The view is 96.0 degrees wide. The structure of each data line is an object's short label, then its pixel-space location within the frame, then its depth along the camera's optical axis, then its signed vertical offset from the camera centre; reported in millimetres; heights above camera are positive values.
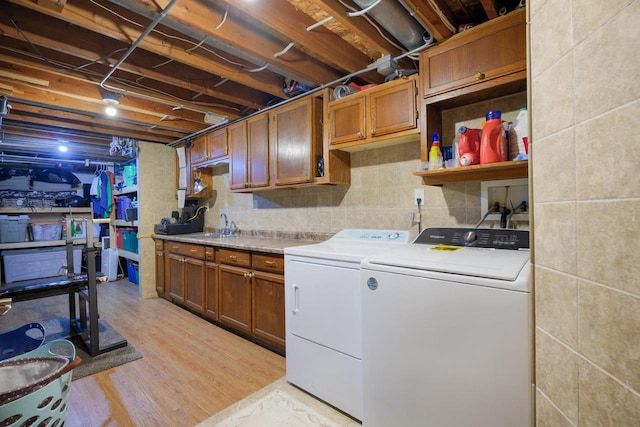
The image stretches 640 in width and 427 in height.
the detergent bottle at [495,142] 1584 +370
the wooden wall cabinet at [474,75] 1492 +763
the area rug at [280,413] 1651 -1209
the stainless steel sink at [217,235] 3506 -290
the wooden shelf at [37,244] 5109 -536
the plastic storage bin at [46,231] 5440 -297
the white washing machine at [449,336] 1047 -523
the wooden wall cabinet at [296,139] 2498 +660
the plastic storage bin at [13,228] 5125 -223
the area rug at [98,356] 2244 -1203
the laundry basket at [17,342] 1784 -798
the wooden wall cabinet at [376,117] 1933 +689
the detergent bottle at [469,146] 1655 +370
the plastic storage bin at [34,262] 5059 -867
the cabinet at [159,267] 3949 -745
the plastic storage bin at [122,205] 5142 +161
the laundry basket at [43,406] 1009 -716
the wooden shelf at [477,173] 1528 +217
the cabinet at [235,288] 2367 -735
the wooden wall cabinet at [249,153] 2930 +639
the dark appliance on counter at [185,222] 3895 -127
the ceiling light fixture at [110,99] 2627 +1059
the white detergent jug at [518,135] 1536 +403
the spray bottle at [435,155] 1786 +344
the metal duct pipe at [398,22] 1575 +1101
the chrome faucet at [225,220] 3924 -101
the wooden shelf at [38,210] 5264 +98
